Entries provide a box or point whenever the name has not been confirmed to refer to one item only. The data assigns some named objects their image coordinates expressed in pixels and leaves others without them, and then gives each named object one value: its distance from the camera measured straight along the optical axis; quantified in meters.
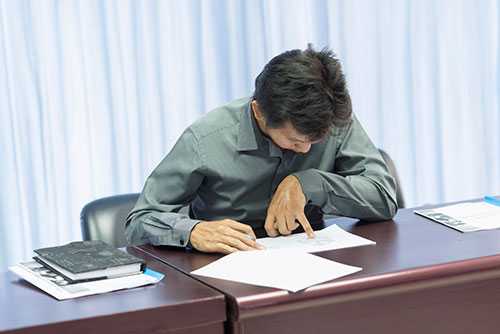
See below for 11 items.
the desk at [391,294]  3.01
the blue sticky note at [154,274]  3.13
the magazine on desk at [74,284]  3.03
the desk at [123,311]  2.87
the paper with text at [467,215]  3.51
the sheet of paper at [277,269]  3.07
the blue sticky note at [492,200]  3.78
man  3.36
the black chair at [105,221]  3.74
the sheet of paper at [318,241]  3.37
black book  3.11
